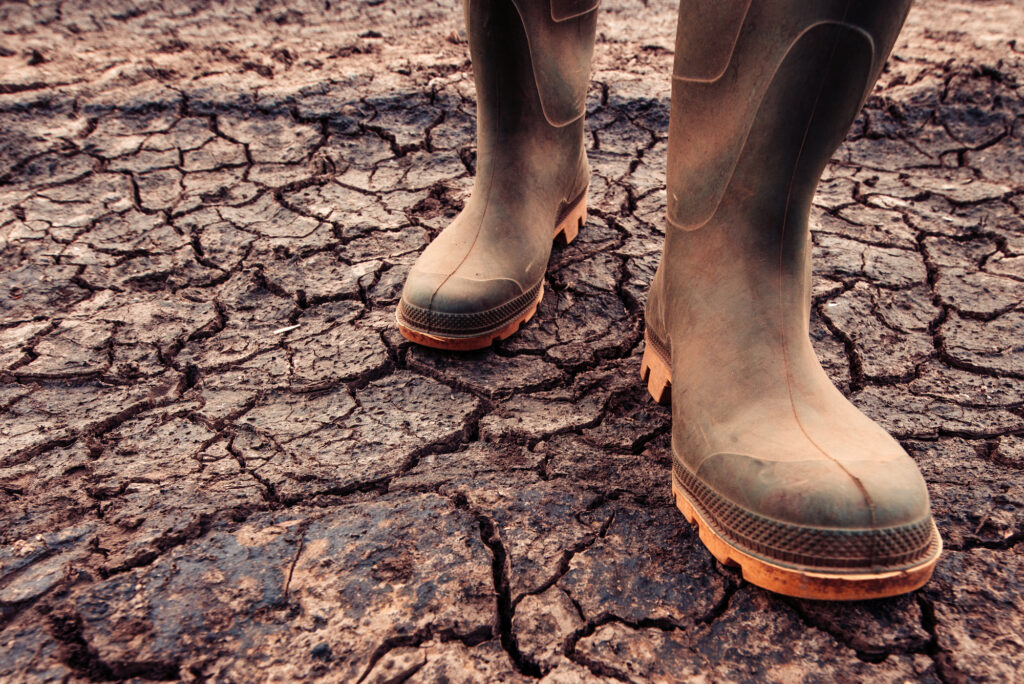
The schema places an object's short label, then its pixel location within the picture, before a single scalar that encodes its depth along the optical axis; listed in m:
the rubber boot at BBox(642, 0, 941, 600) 0.88
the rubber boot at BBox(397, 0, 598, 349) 1.33
